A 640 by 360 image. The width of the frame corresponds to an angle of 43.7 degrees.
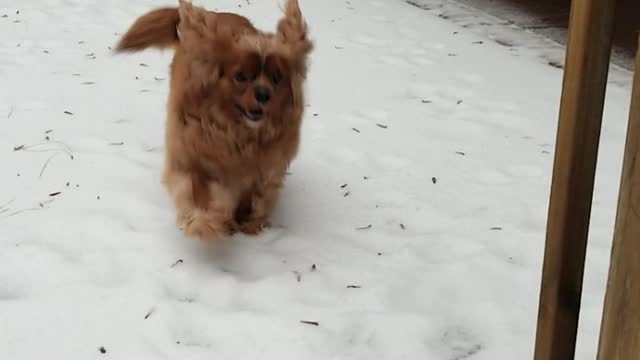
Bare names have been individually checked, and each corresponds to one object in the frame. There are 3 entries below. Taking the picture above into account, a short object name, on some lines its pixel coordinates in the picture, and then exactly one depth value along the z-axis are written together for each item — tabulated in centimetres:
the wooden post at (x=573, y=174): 144
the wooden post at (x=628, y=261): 127
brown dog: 249
